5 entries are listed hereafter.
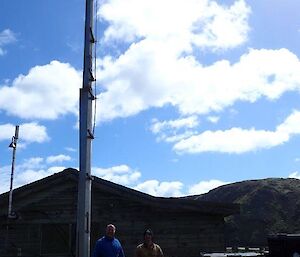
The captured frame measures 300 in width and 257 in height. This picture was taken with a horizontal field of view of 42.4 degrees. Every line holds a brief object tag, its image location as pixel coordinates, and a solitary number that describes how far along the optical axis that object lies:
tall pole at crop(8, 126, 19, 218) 11.85
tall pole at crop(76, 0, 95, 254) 6.56
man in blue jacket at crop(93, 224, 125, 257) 6.75
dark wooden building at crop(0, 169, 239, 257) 12.55
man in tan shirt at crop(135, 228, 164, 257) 6.92
